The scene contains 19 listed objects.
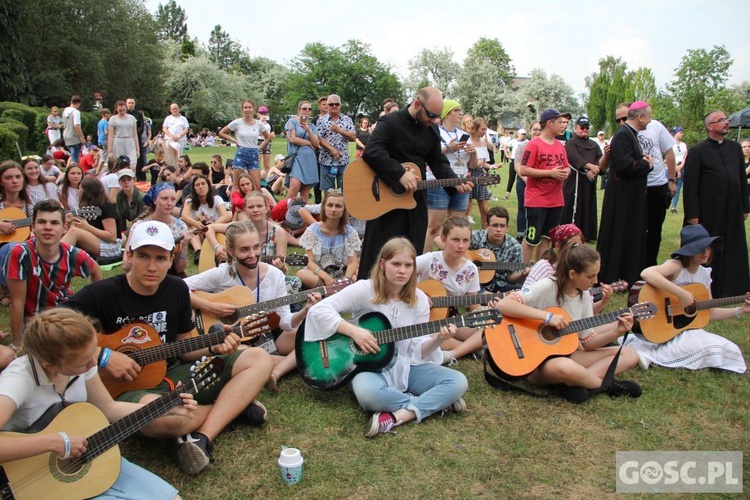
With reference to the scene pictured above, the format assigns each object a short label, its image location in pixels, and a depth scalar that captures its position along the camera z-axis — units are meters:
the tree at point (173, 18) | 96.81
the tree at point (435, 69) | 73.00
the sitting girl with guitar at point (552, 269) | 4.16
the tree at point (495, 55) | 80.31
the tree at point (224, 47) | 95.86
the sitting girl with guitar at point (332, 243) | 5.33
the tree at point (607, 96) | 48.44
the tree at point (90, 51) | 31.59
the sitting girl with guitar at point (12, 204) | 5.51
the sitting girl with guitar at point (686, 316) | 4.19
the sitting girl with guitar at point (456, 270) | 4.39
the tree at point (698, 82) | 25.73
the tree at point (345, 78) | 64.69
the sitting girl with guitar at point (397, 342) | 3.36
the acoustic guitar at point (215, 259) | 5.31
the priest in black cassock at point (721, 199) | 5.52
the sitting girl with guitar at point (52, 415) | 2.22
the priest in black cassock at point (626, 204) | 5.59
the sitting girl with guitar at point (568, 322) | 3.70
